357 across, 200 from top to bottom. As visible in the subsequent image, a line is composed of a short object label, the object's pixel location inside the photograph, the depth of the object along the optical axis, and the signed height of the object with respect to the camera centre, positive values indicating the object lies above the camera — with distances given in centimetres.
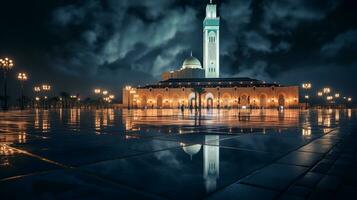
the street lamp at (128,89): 8540 +515
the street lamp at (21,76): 4349 +482
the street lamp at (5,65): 3634 +569
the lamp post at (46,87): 5592 +373
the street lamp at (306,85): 5382 +365
